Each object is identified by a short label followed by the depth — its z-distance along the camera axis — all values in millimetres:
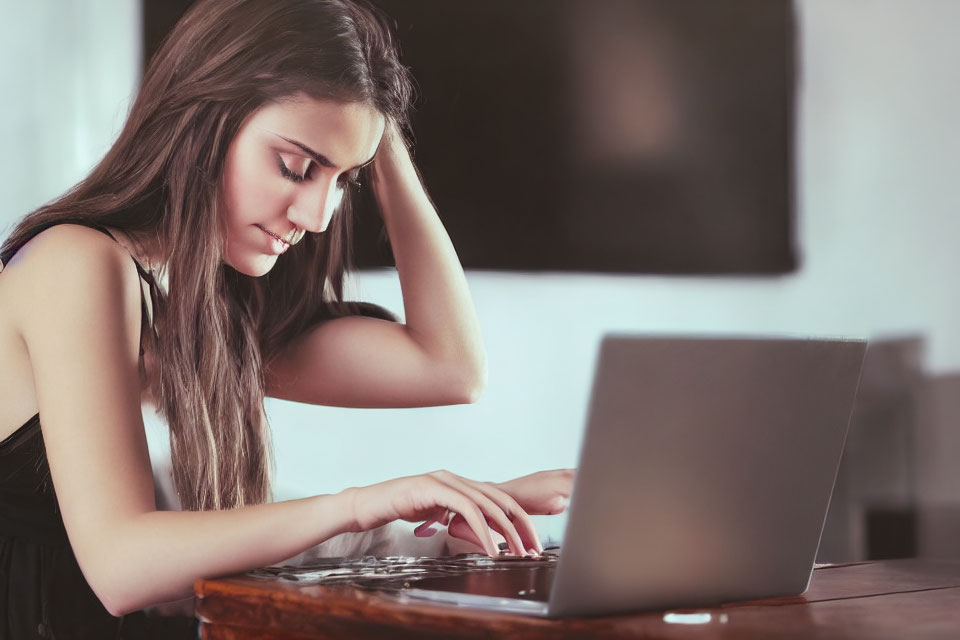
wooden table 2362
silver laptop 2394
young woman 2597
